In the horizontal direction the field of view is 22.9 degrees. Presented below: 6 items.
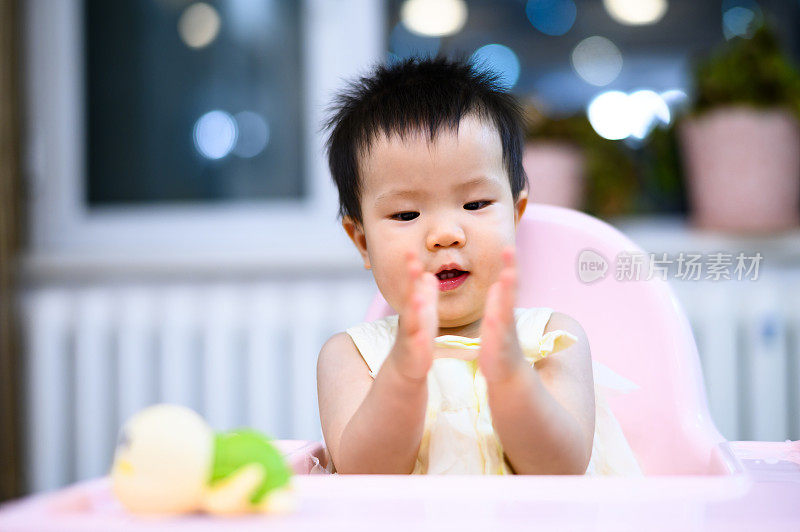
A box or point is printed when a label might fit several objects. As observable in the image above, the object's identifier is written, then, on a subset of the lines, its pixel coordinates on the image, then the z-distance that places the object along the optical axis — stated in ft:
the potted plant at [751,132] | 6.13
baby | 3.82
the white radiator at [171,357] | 6.60
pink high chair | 3.24
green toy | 3.32
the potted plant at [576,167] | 6.40
